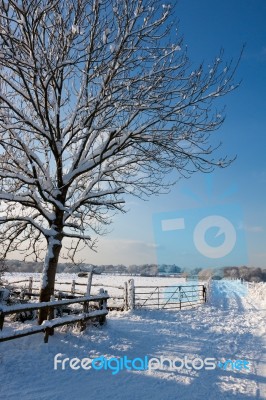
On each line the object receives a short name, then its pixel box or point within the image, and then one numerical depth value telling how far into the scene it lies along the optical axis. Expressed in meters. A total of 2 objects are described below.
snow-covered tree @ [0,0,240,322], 8.18
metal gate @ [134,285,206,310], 17.85
